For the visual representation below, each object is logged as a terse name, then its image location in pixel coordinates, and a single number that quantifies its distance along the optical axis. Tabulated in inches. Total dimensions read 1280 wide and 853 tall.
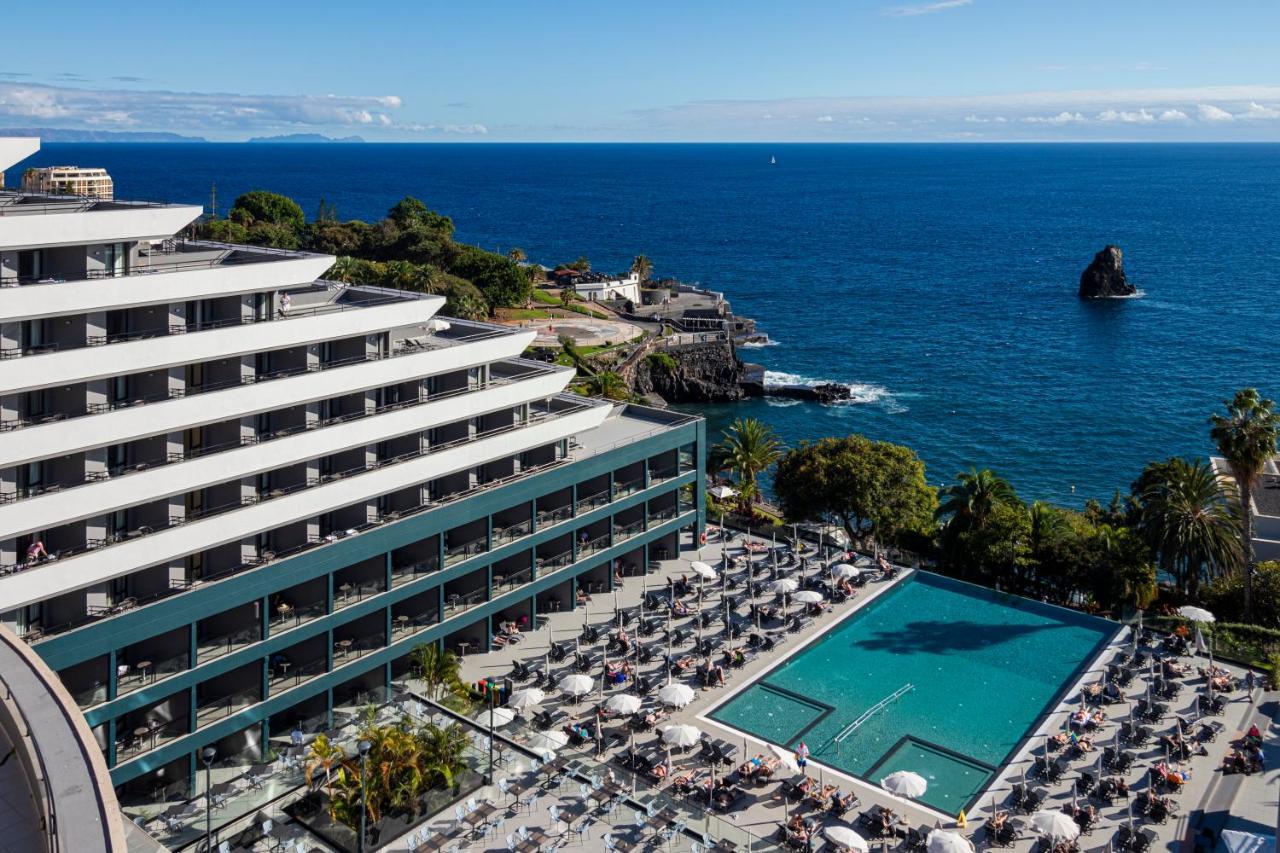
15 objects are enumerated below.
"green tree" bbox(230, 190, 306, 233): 6491.1
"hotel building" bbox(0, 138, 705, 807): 1337.4
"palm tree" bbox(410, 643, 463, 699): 1656.0
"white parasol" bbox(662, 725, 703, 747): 1514.5
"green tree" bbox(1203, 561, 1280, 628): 2046.0
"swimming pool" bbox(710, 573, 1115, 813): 1599.4
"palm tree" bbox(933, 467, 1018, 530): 2303.2
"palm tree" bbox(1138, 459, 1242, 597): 2044.8
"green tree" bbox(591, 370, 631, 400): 3496.6
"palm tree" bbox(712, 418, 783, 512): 2819.9
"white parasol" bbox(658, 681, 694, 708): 1625.2
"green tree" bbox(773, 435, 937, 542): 2396.7
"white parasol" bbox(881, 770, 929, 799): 1402.6
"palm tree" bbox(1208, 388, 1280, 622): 1975.9
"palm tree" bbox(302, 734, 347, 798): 1409.9
